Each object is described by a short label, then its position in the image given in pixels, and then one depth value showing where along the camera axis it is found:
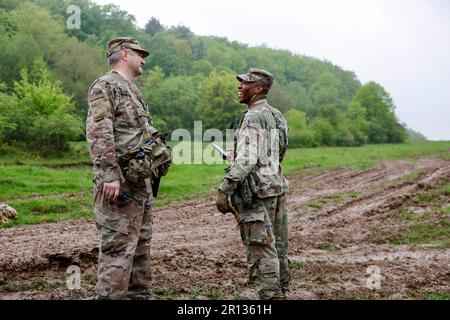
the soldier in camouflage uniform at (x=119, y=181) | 4.74
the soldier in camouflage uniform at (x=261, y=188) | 5.23
